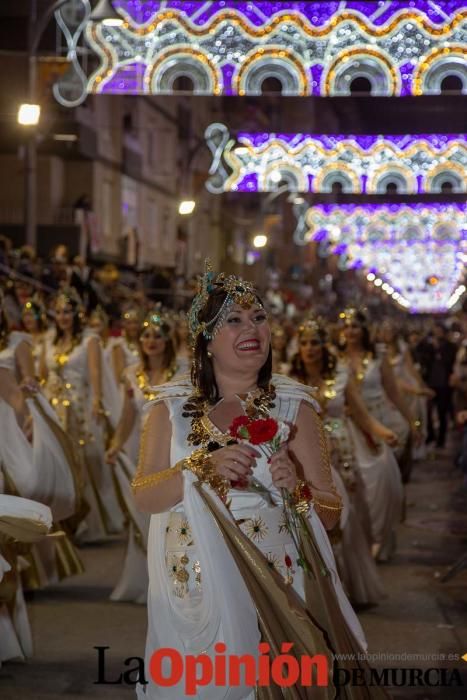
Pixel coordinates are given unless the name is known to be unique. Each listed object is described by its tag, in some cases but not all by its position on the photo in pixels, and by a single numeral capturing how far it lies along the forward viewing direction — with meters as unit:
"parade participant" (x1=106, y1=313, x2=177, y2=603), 9.70
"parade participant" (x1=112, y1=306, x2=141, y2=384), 14.30
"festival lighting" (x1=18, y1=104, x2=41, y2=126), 18.55
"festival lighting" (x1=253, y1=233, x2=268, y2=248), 36.72
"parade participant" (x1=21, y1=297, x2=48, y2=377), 13.24
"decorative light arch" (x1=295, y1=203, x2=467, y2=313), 41.09
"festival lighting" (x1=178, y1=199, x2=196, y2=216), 27.09
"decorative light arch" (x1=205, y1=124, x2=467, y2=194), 22.86
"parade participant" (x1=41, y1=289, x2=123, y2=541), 12.91
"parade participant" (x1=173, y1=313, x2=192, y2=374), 12.20
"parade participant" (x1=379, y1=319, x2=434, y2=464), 18.94
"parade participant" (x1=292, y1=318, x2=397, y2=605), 9.60
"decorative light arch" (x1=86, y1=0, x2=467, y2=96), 15.55
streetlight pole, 18.60
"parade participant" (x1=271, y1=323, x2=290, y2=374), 15.59
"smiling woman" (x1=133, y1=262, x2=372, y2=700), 4.86
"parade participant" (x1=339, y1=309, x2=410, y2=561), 11.25
